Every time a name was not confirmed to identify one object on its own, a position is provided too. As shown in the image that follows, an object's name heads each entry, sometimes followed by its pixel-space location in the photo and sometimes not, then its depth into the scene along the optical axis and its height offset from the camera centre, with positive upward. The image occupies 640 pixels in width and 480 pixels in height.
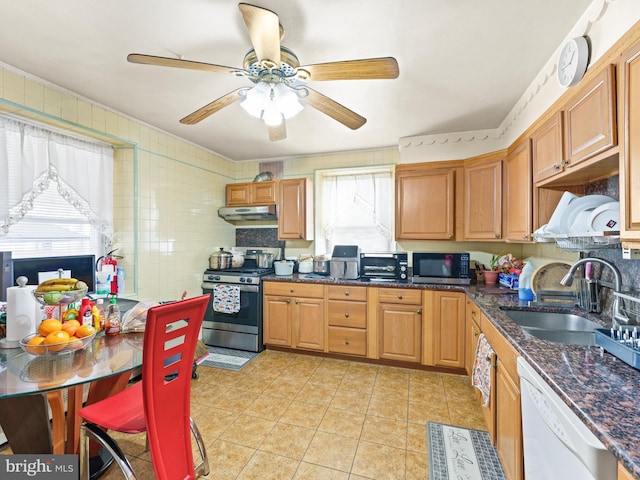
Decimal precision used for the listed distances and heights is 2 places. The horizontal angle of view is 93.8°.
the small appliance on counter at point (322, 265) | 3.56 -0.29
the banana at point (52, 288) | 1.35 -0.22
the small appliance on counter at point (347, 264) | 3.33 -0.26
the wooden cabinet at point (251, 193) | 3.83 +0.62
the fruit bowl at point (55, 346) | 1.17 -0.43
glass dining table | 1.02 -0.48
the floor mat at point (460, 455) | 1.65 -1.28
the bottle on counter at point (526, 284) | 2.16 -0.31
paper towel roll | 1.29 -0.32
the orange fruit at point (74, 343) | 1.24 -0.43
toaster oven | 3.19 -0.28
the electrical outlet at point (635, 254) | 1.47 -0.06
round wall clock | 1.42 +0.89
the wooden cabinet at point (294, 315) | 3.26 -0.83
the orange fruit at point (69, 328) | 1.27 -0.37
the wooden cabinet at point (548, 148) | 1.64 +0.56
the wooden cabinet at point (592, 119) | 1.19 +0.55
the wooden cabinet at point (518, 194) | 2.12 +0.37
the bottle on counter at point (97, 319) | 1.48 -0.40
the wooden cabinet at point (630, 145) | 1.04 +0.35
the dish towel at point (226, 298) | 3.44 -0.67
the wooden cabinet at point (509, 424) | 1.33 -0.89
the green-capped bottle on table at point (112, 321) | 1.49 -0.41
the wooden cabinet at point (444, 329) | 2.78 -0.83
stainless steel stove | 3.40 -0.80
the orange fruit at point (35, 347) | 1.17 -0.42
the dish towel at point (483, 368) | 1.79 -0.81
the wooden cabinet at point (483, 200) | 2.70 +0.39
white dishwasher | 0.73 -0.57
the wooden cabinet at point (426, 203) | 3.06 +0.40
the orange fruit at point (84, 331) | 1.30 -0.40
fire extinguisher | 2.55 -0.22
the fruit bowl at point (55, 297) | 1.34 -0.26
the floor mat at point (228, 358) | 3.07 -1.27
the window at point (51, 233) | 2.14 +0.06
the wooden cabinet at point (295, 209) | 3.69 +0.39
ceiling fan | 1.28 +0.84
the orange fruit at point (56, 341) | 1.19 -0.41
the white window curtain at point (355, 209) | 3.68 +0.41
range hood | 3.77 +0.36
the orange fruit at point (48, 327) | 1.23 -0.36
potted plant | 2.91 -0.30
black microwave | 2.88 -0.26
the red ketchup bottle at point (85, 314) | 1.40 -0.35
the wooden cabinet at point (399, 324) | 2.93 -0.82
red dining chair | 1.17 -0.75
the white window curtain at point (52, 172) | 2.04 +0.53
